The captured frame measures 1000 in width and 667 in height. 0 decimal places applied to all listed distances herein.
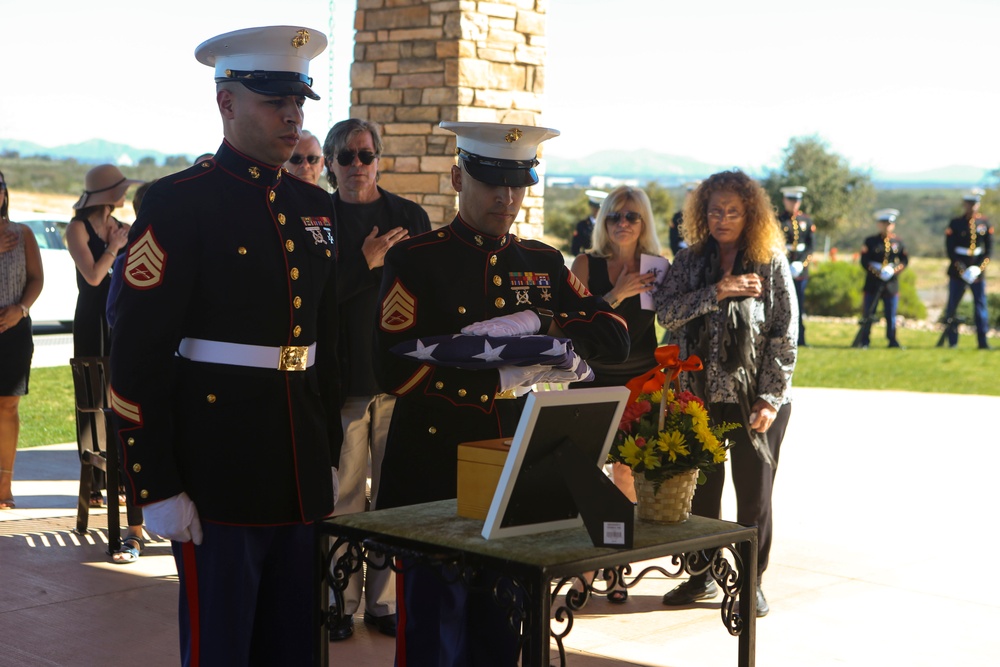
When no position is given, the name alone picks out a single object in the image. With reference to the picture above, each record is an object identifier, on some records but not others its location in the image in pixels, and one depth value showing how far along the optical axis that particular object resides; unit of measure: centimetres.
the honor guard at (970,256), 1959
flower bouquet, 321
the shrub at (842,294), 2681
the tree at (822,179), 4592
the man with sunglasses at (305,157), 559
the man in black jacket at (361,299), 498
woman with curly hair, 542
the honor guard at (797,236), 1973
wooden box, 303
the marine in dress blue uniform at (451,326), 353
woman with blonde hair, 605
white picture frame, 287
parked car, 1758
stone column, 854
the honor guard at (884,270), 2028
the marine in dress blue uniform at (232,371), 299
